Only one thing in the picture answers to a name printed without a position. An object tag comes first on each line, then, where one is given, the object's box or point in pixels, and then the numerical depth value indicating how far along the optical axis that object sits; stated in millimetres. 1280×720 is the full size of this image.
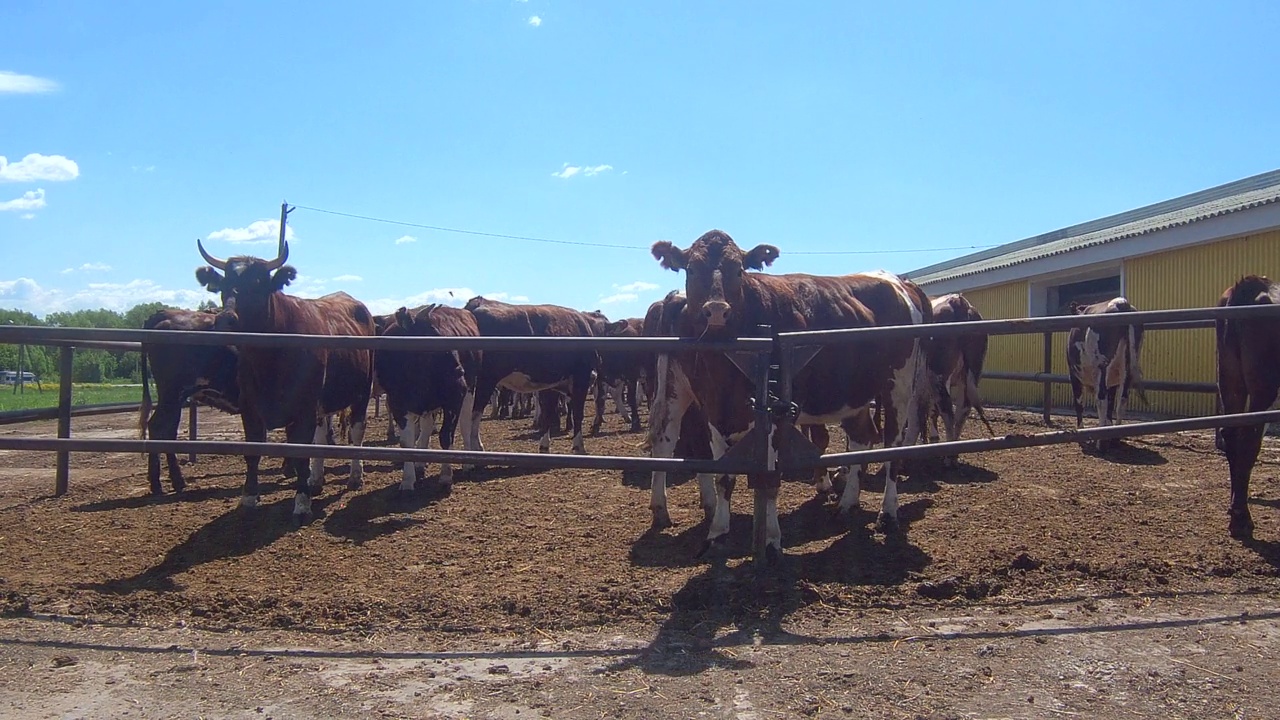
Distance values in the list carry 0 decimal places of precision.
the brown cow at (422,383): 9273
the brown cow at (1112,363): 11695
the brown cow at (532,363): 11344
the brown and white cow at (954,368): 9195
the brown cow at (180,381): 9039
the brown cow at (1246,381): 5719
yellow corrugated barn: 14866
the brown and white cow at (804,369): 5516
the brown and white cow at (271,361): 7273
